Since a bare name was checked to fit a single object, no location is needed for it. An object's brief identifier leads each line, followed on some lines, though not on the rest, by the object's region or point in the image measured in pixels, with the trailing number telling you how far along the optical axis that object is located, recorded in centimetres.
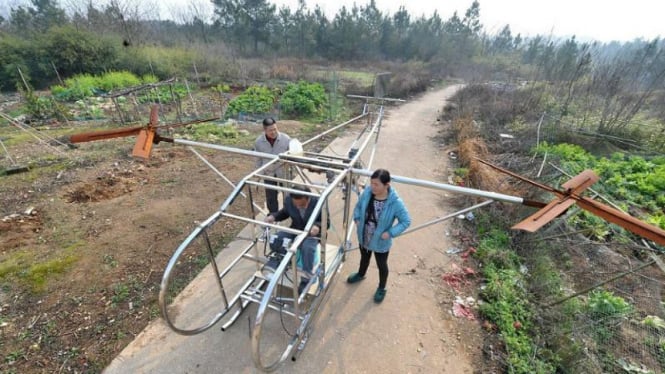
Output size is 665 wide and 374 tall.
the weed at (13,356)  276
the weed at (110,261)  390
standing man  395
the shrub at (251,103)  1204
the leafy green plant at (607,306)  319
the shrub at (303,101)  1256
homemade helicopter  198
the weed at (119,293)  341
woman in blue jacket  272
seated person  284
